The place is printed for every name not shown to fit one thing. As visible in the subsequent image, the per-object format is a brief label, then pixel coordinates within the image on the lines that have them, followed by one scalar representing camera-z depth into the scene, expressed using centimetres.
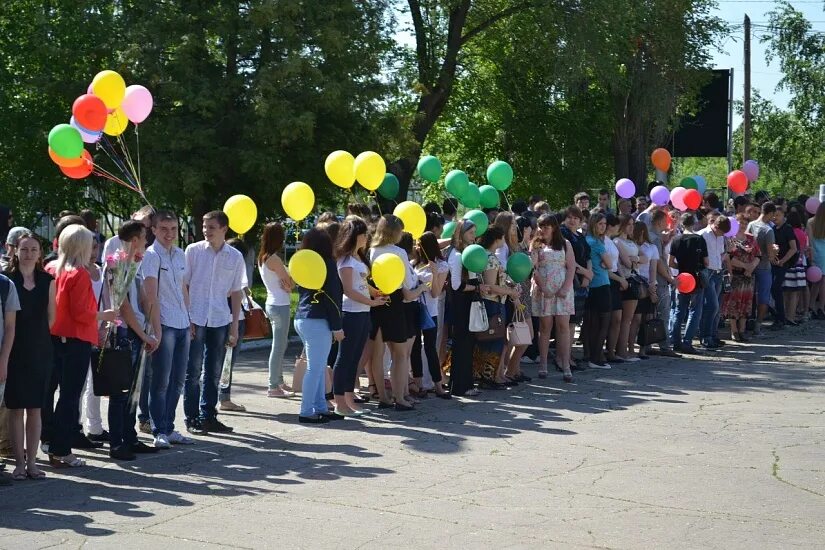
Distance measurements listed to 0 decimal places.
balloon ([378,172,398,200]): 1475
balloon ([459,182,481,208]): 1410
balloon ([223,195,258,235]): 1077
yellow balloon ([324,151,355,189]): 1224
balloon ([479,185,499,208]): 1456
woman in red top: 856
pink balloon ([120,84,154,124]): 1127
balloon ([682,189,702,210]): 1828
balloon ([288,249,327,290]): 1020
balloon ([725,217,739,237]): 1786
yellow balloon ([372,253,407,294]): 1057
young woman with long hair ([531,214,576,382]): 1333
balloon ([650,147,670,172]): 2272
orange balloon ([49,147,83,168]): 1053
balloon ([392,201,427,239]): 1173
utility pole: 3916
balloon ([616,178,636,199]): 1975
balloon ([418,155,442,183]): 1445
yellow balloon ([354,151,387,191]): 1218
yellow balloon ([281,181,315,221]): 1135
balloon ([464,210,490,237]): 1275
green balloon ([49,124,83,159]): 1030
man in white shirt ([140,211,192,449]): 932
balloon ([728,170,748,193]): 2141
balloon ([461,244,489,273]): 1202
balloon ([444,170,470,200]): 1395
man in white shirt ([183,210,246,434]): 1009
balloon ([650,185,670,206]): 1819
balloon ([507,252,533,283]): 1264
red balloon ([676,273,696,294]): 1605
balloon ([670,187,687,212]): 1839
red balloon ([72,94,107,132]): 1073
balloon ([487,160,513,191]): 1479
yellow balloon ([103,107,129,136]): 1121
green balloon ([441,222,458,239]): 1350
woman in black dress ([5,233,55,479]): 817
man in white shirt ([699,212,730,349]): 1664
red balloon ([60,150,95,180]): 1101
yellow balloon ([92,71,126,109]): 1079
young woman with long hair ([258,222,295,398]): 1162
